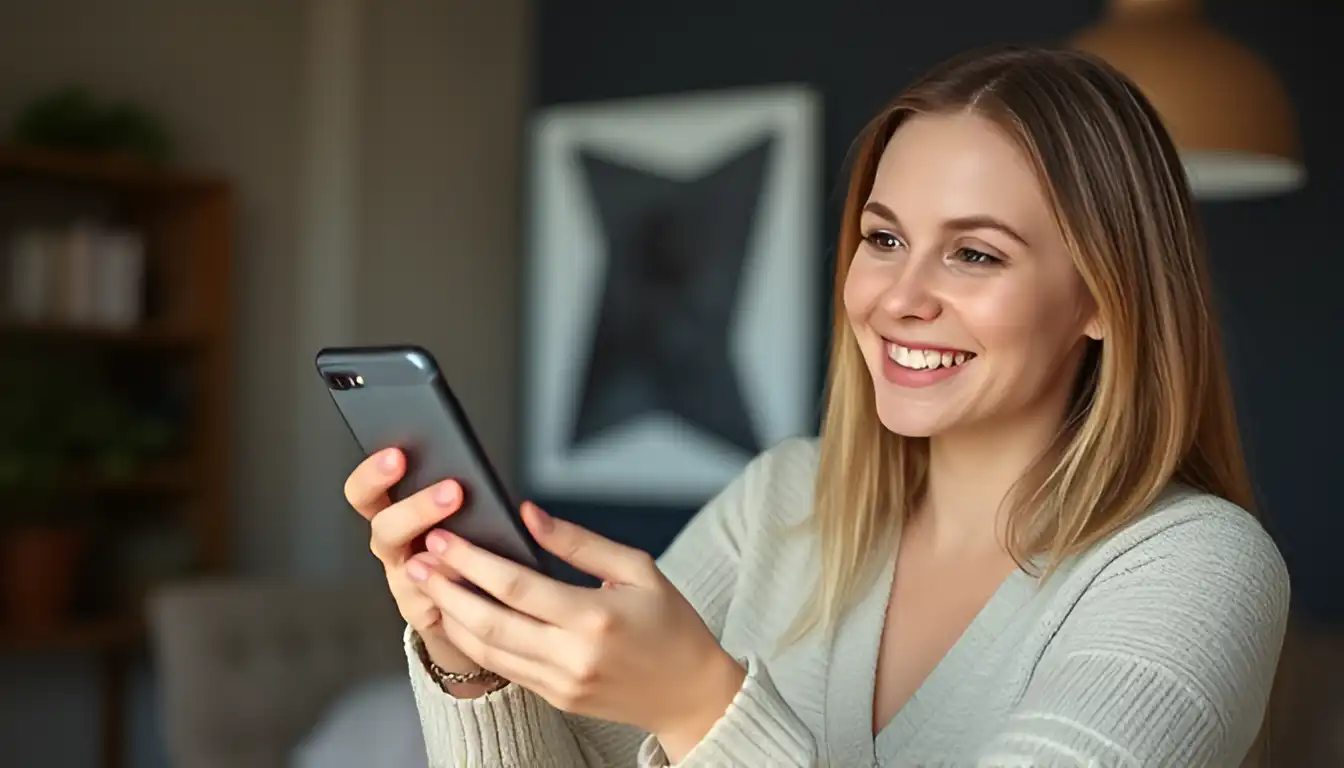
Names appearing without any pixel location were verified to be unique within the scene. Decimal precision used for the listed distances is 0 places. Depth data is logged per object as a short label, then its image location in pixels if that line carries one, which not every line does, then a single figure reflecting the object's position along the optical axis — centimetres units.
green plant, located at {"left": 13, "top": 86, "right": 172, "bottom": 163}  353
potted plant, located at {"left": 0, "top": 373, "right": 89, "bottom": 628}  335
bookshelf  347
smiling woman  94
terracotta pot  346
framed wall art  391
